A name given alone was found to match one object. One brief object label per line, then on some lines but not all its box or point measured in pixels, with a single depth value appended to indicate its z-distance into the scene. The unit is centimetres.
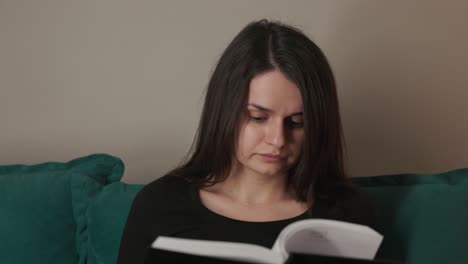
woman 180
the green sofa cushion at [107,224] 192
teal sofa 189
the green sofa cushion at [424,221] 188
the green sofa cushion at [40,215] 192
